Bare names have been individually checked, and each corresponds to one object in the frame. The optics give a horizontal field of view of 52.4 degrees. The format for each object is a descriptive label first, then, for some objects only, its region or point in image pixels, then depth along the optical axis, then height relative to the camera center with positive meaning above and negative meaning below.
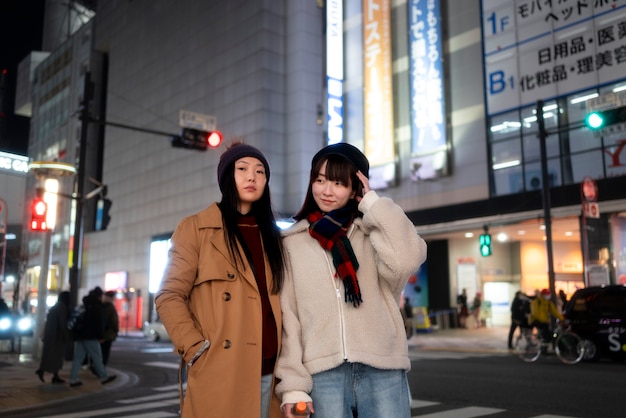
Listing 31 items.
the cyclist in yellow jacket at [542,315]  17.34 -0.21
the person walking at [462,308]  31.38 -0.04
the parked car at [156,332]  29.11 -1.12
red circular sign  21.22 +3.88
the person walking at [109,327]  14.88 -0.47
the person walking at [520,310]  18.67 -0.08
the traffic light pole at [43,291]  17.55 +0.46
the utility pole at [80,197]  16.75 +3.00
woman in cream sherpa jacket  2.78 -0.05
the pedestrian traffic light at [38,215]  17.50 +2.57
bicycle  15.38 -0.95
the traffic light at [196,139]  16.78 +4.42
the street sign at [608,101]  15.85 +5.15
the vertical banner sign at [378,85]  30.44 +10.73
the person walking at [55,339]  11.98 -0.60
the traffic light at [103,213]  15.77 +2.37
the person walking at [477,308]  31.36 -0.04
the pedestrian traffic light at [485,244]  22.89 +2.25
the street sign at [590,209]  20.42 +3.12
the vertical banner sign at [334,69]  32.28 +12.17
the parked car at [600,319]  15.30 -0.29
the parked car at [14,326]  19.14 -0.63
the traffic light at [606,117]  15.11 +4.50
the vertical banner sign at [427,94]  28.23 +9.48
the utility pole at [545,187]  19.53 +3.76
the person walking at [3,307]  18.02 +0.02
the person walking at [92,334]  12.50 -0.51
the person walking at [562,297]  23.36 +0.37
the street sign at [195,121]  17.61 +5.18
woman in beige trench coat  2.75 +0.00
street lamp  17.63 +2.39
